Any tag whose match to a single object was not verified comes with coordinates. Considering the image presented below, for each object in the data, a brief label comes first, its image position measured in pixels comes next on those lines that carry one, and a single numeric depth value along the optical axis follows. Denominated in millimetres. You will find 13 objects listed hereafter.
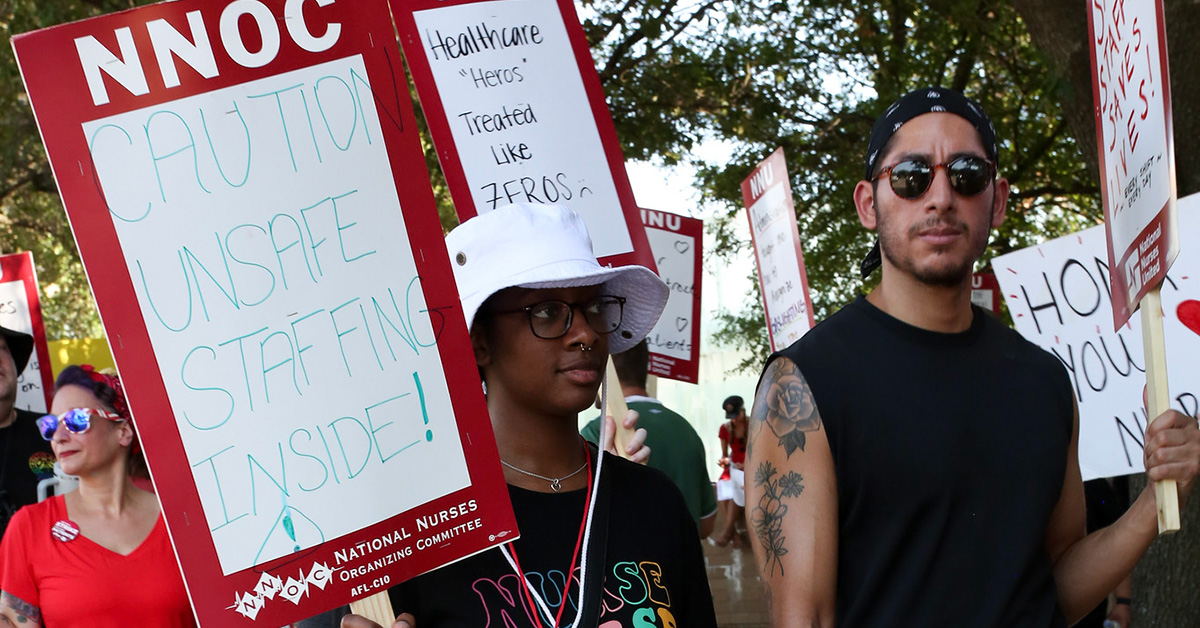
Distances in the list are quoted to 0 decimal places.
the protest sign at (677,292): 6289
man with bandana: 2424
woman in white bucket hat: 2252
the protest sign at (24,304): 6957
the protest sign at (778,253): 5746
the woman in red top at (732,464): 13430
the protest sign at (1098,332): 3906
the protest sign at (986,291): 8391
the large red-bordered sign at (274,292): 2018
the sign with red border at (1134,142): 2473
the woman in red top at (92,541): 3811
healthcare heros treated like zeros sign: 3379
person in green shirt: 5043
